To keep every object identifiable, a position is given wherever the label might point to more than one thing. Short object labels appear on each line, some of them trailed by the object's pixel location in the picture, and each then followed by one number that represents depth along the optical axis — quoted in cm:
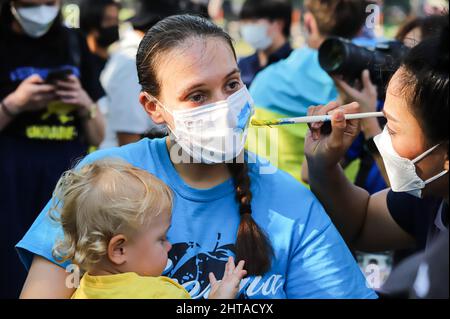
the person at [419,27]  186
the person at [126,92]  430
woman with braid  197
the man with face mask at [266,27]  543
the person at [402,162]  180
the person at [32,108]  335
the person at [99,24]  541
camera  289
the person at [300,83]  356
